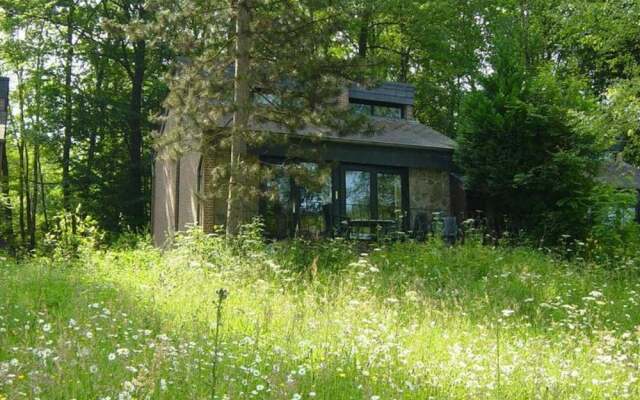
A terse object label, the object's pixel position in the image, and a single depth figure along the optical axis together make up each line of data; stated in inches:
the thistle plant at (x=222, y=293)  111.9
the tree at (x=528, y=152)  631.8
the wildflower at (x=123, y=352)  166.0
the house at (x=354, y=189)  654.5
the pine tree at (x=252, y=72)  526.9
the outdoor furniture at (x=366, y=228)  594.2
